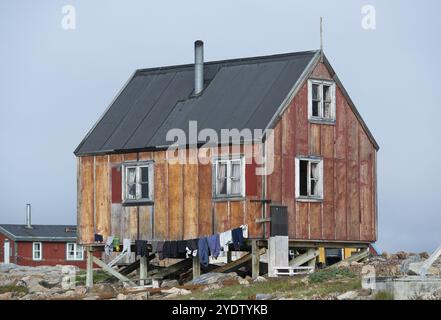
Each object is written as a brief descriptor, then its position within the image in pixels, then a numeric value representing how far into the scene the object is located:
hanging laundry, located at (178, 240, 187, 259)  47.47
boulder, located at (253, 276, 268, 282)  43.85
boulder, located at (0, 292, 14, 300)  46.50
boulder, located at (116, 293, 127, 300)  42.60
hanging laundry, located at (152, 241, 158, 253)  48.69
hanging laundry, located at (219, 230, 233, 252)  45.81
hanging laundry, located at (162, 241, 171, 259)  47.93
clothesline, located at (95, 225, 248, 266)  45.75
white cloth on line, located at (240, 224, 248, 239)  45.66
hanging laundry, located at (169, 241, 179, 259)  47.69
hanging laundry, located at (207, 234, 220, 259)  46.31
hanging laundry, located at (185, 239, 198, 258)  47.12
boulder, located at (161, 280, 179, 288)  48.38
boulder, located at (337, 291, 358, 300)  35.94
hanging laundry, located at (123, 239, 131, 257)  49.22
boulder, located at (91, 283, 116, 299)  44.44
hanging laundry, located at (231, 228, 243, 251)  45.53
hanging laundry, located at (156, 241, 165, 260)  48.26
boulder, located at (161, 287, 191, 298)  42.53
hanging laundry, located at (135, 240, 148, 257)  48.97
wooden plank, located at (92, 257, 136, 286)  50.26
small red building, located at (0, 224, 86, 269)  83.88
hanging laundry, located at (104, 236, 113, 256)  49.91
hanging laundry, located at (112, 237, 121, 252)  49.66
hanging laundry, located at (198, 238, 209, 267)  46.75
